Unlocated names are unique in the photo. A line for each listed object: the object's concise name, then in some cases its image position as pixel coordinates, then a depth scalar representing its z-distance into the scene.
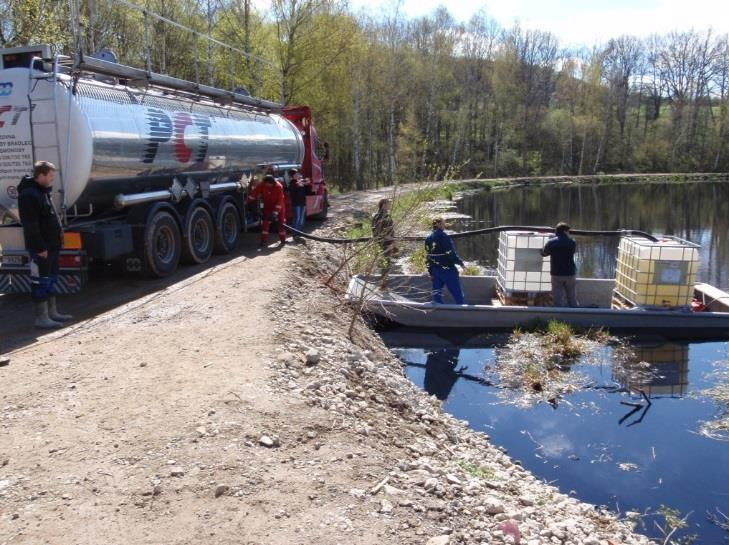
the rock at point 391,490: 4.56
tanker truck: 8.69
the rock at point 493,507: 4.69
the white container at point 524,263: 12.28
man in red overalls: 13.69
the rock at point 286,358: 6.68
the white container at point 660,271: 11.40
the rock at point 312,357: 6.92
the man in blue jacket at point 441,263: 11.48
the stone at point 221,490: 4.29
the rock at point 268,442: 4.97
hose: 13.20
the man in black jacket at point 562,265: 11.63
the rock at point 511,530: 4.36
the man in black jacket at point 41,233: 7.45
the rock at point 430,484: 4.78
